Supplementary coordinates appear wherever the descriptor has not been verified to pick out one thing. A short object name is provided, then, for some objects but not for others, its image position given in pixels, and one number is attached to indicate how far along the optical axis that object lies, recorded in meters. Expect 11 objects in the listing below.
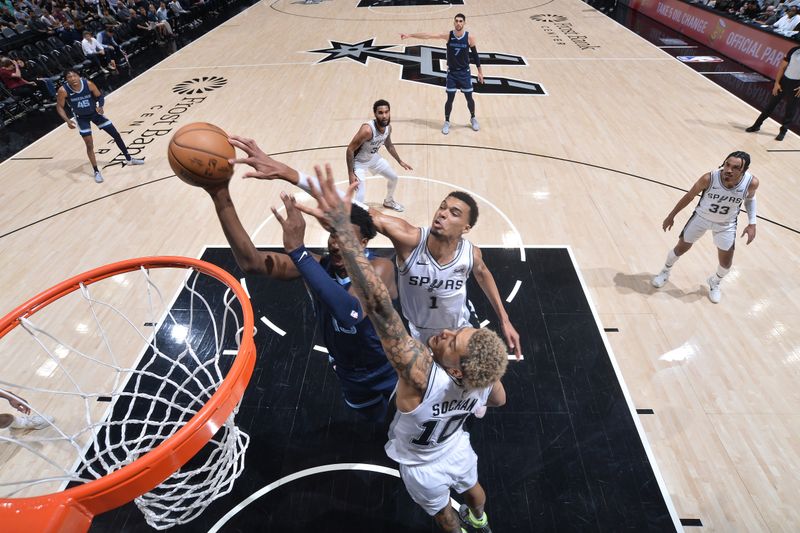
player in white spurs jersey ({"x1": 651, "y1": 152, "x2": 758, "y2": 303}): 4.09
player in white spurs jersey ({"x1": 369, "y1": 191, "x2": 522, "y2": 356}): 3.11
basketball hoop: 1.70
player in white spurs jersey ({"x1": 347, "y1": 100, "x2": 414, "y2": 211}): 5.37
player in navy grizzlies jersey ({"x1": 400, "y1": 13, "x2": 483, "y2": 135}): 7.56
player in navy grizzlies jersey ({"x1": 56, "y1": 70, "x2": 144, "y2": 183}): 6.57
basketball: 2.46
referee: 7.52
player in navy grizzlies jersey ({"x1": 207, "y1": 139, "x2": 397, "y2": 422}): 2.27
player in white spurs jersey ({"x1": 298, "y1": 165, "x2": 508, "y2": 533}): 1.93
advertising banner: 10.20
